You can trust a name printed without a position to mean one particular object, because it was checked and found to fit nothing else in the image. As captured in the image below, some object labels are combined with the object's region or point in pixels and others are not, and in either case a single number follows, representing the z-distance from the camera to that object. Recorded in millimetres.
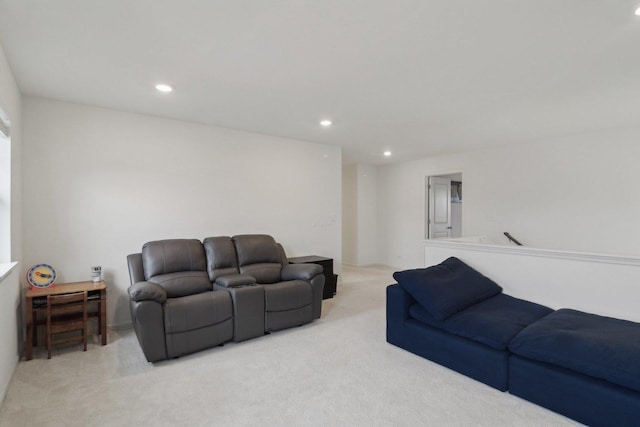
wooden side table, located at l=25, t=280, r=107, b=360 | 2818
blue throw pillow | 2773
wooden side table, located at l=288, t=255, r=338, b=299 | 4785
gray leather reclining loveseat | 2760
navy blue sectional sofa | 1886
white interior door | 6805
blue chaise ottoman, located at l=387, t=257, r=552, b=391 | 2393
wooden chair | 2867
